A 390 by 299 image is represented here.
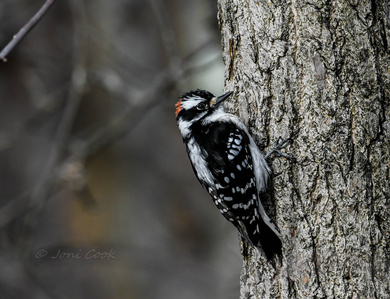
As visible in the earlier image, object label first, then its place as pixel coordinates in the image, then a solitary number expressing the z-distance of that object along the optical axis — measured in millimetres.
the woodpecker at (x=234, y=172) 6098
